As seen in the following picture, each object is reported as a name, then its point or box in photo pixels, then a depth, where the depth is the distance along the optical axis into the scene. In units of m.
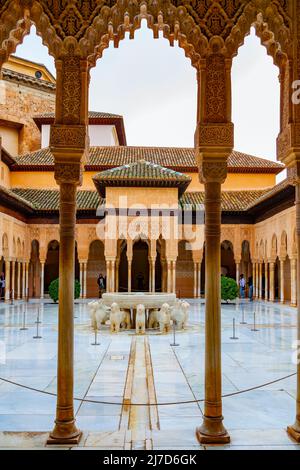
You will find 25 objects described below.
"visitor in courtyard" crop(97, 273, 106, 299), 27.08
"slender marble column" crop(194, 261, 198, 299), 27.72
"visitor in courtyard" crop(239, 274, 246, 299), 27.03
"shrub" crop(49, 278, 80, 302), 21.61
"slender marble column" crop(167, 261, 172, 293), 25.45
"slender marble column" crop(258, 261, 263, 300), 27.23
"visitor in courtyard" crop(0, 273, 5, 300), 25.05
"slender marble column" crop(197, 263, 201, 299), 27.99
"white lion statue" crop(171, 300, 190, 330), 13.33
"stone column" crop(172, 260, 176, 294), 25.31
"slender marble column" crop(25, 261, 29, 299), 28.28
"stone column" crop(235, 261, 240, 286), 27.88
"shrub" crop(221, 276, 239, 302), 21.56
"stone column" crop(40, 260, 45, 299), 27.65
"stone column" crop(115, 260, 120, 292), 26.26
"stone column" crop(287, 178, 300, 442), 4.30
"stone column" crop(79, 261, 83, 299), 28.06
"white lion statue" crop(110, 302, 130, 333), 12.75
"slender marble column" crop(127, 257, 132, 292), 24.47
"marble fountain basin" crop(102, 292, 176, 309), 13.05
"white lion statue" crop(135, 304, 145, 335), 12.63
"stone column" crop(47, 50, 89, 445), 4.44
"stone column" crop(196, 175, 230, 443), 4.28
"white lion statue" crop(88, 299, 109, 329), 13.34
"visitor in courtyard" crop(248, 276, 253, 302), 27.15
